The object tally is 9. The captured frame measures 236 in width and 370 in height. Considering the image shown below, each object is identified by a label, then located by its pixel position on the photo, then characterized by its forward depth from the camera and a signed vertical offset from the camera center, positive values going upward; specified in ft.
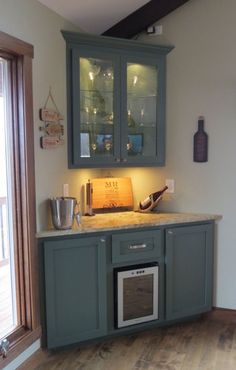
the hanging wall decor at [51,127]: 8.56 +0.42
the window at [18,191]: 7.79 -1.01
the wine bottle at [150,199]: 10.66 -1.56
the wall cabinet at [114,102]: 9.53 +1.17
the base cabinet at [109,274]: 8.55 -3.19
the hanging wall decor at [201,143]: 10.33 +0.05
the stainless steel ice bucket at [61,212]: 8.50 -1.54
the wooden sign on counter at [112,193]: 10.99 -1.44
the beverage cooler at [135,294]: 9.17 -3.73
